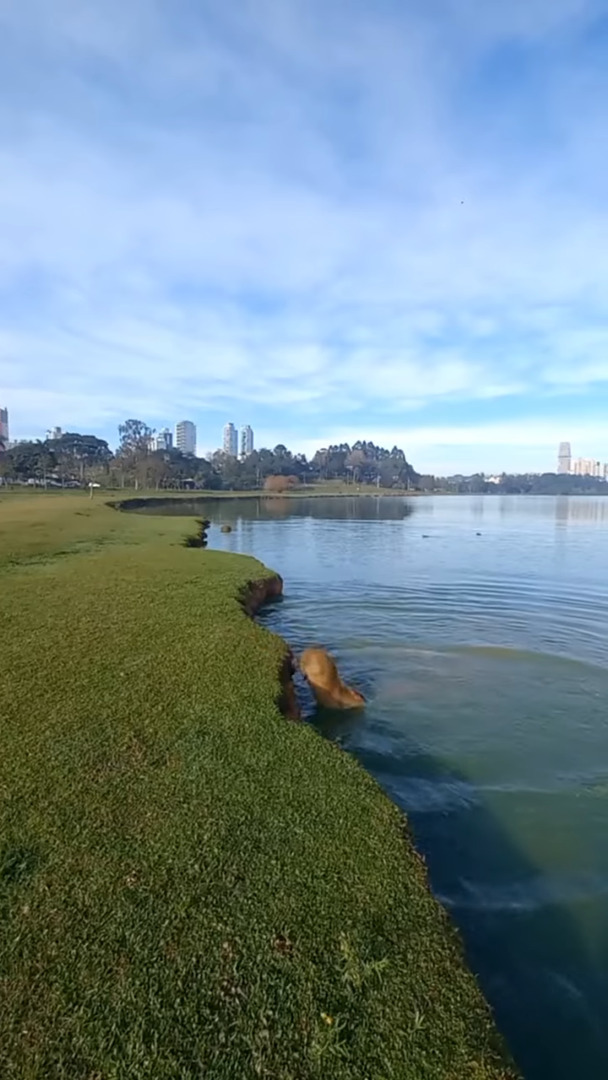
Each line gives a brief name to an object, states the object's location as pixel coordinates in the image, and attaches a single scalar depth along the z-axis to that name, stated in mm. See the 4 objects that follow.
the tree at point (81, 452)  120519
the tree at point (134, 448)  111688
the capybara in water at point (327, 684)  9414
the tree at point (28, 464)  95875
